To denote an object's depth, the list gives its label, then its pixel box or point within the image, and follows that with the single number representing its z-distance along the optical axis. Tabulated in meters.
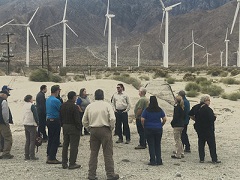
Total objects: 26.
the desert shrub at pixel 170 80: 41.34
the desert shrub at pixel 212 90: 31.45
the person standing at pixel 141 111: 12.38
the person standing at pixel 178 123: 11.59
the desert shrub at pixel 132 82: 28.30
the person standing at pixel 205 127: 10.98
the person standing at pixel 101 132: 9.13
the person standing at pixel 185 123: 11.91
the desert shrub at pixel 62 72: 46.55
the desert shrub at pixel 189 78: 47.58
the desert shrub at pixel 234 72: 58.48
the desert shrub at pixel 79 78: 41.28
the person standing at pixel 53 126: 10.77
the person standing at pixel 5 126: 11.41
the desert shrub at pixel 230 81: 42.37
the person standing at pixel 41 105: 12.54
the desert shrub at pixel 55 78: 35.48
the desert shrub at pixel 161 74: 55.50
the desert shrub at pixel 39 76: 35.06
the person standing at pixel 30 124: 11.20
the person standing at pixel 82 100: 14.49
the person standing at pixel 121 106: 13.59
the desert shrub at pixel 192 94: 29.50
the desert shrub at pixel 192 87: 34.09
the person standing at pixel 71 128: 9.98
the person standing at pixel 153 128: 10.71
